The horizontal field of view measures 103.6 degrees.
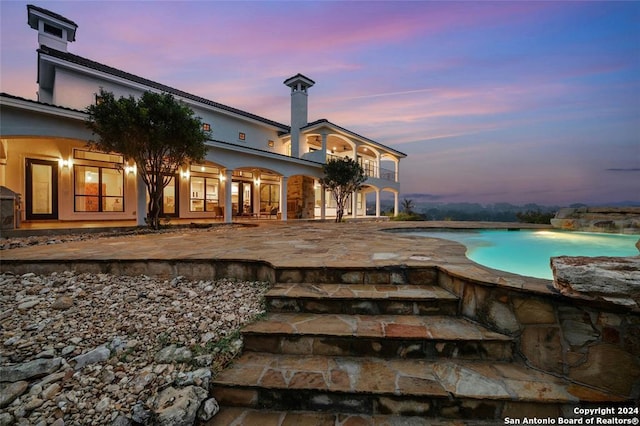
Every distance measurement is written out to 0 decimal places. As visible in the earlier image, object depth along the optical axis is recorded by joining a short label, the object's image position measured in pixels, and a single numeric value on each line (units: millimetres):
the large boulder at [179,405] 1579
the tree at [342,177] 13234
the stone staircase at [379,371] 1631
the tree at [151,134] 6789
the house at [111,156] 8859
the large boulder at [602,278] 1586
